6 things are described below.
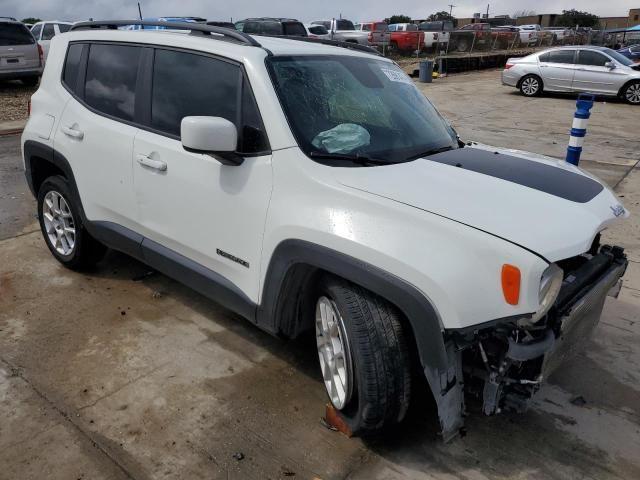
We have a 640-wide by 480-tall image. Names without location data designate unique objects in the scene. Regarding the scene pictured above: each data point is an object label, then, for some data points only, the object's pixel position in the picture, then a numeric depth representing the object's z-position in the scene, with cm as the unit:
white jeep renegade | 225
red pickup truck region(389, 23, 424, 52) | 2789
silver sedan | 1545
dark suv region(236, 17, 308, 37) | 1895
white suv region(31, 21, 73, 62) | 1820
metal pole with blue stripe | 585
